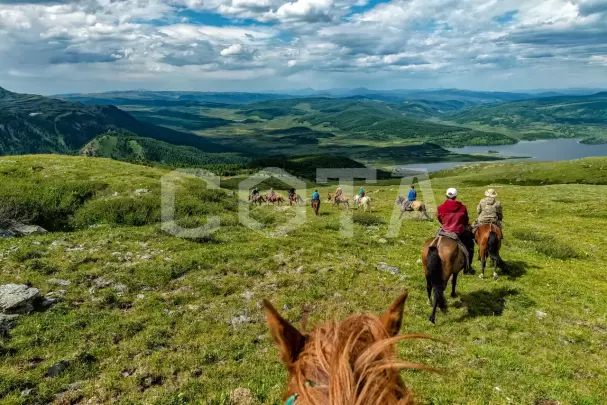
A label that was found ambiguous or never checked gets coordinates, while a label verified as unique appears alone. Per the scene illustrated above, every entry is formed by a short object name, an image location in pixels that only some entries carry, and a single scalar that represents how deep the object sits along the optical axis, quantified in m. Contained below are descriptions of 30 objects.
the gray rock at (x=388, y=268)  16.62
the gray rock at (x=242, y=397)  7.99
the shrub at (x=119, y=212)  23.12
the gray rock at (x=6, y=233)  17.72
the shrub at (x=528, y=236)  24.23
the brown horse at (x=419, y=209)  30.86
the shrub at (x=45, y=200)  21.52
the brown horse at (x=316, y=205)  31.97
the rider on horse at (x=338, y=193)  38.69
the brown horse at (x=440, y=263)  12.04
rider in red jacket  12.88
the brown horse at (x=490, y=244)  16.25
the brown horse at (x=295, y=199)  37.03
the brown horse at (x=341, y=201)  37.97
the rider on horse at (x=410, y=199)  31.28
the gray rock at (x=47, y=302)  11.71
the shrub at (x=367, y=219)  27.45
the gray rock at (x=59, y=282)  13.25
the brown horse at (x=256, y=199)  39.58
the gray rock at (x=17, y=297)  11.03
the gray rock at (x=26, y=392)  7.96
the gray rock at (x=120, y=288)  13.40
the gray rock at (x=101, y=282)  13.56
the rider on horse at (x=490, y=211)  16.97
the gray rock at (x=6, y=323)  10.12
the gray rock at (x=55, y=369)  8.73
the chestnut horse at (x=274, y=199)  40.16
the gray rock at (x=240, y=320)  11.84
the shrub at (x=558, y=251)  20.62
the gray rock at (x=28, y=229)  18.70
